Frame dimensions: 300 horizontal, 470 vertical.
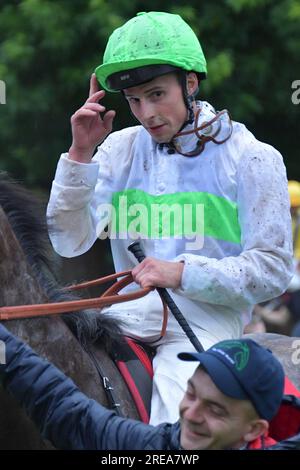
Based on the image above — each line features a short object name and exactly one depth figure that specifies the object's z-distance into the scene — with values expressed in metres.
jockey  8.34
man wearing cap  6.54
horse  7.77
